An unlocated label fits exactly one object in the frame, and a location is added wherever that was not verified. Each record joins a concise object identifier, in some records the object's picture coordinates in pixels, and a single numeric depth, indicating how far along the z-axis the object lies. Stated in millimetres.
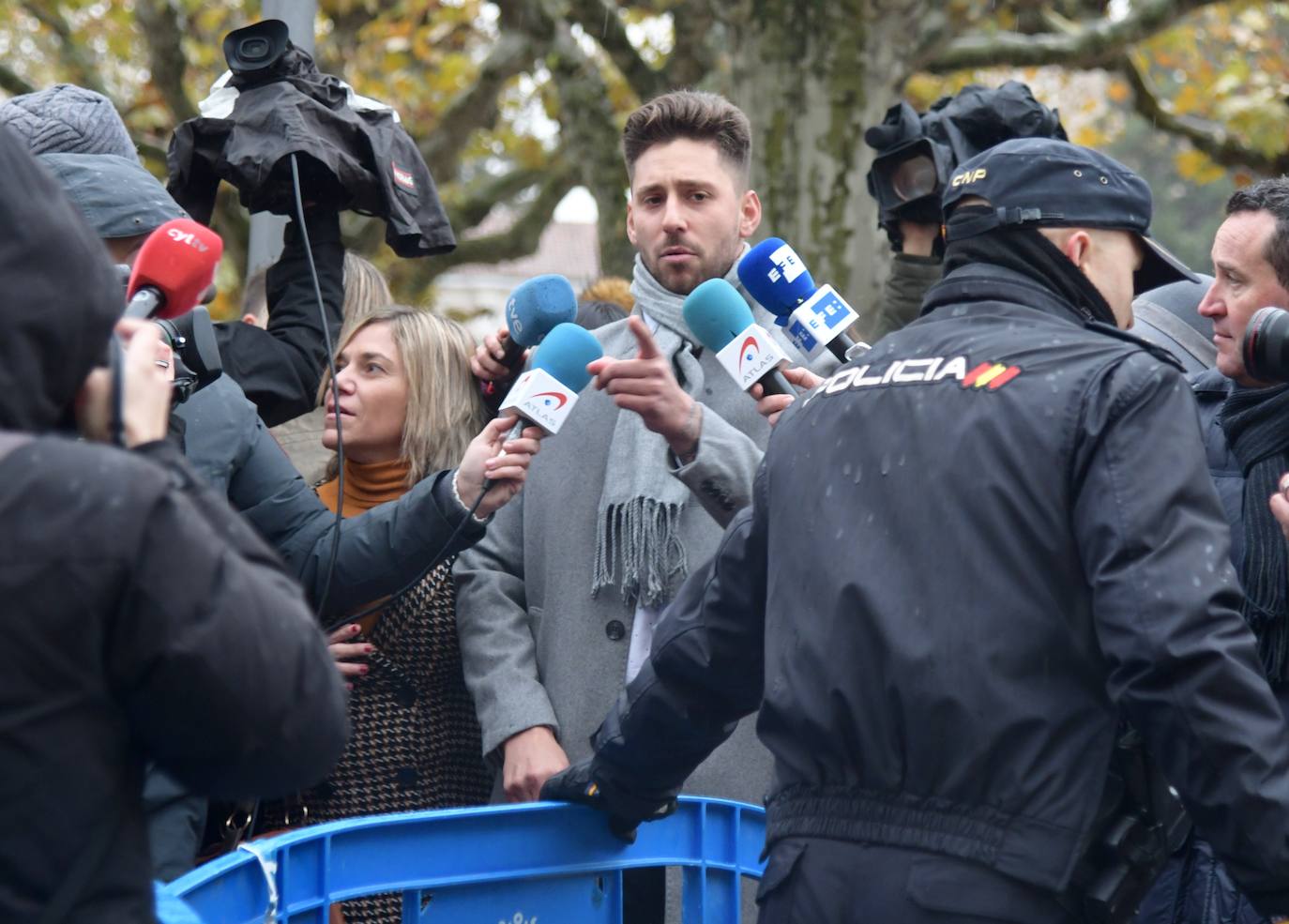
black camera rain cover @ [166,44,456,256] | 4277
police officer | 2619
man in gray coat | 4020
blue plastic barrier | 2893
